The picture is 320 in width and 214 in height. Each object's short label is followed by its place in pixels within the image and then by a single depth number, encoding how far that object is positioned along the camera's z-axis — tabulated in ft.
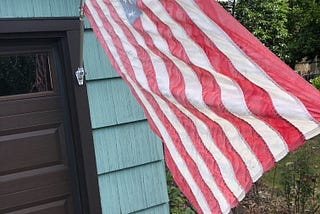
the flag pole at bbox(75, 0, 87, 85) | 6.53
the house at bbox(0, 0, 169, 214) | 7.83
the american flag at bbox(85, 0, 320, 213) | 4.42
